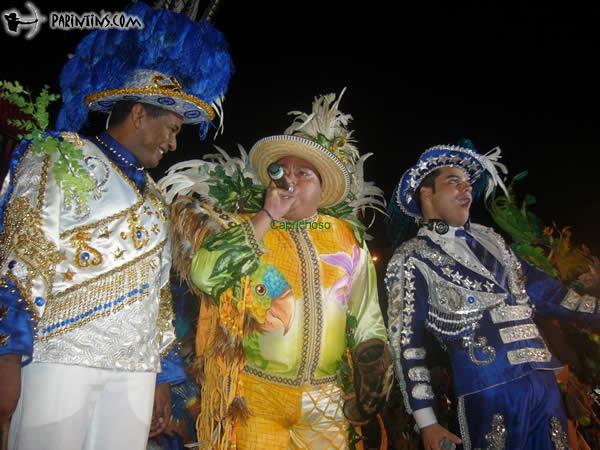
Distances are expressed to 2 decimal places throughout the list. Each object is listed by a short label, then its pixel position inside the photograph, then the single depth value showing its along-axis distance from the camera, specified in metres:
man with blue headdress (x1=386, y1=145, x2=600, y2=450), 2.97
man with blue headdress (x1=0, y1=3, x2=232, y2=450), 1.95
